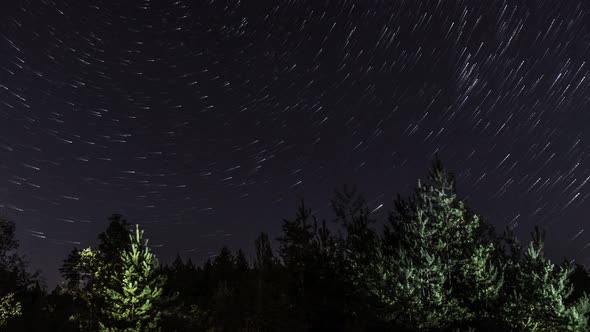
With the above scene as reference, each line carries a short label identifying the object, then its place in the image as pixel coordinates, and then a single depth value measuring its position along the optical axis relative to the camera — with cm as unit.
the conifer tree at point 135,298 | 2344
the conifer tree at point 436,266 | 2875
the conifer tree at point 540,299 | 2476
